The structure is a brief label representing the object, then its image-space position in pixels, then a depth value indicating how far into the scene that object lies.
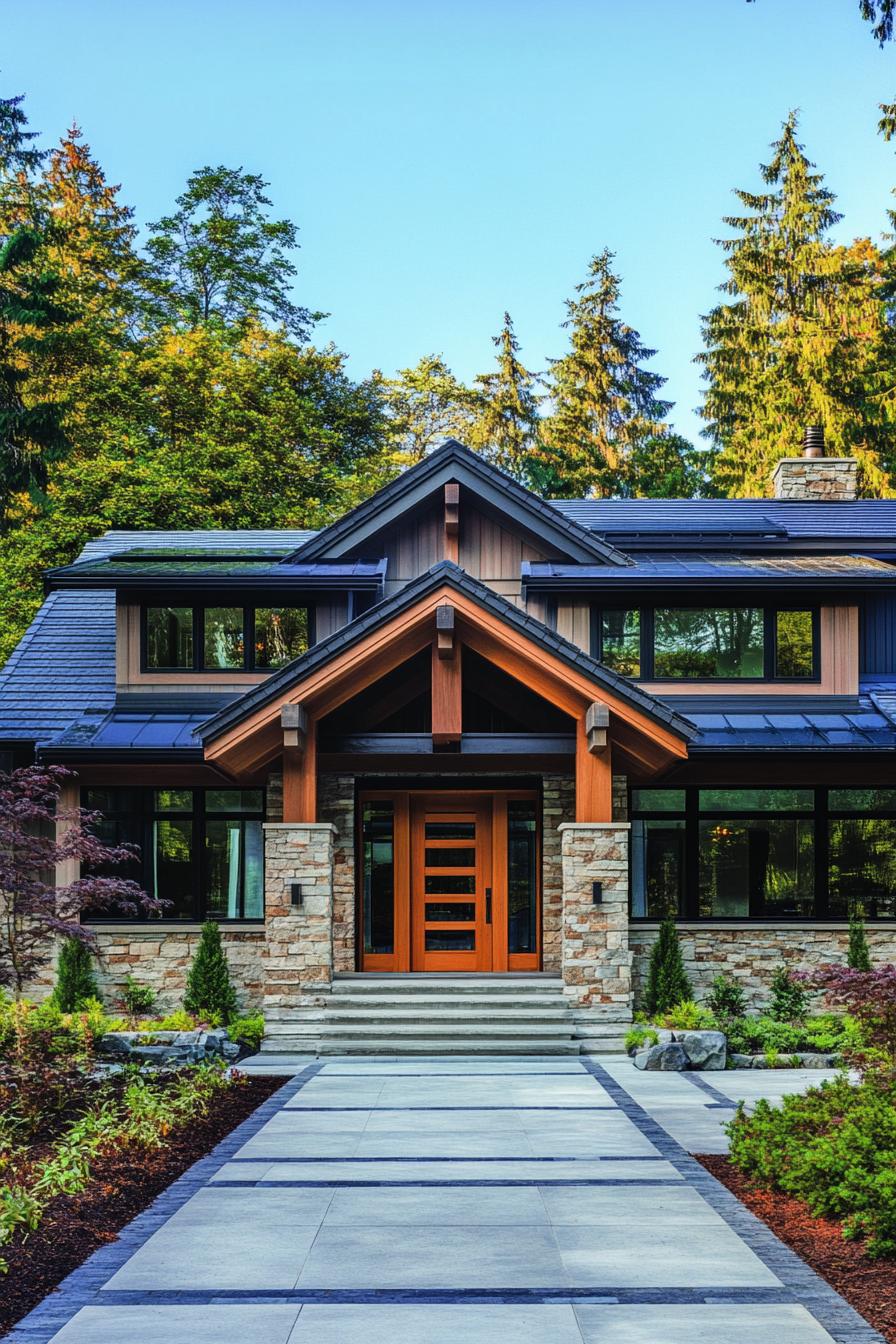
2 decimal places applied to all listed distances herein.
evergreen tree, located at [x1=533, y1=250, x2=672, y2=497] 42.91
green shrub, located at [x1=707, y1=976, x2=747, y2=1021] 15.77
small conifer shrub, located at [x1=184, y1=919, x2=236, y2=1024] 15.52
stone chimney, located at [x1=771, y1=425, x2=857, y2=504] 22.83
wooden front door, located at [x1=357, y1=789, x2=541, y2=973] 16.38
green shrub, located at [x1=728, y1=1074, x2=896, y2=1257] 6.75
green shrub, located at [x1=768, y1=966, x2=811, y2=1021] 15.61
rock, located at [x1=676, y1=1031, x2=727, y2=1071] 13.17
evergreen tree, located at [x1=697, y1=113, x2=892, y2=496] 34.00
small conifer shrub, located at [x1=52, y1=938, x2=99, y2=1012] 15.63
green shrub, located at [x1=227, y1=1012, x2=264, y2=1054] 14.25
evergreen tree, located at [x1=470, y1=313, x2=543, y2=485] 43.44
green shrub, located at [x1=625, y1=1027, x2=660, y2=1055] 13.53
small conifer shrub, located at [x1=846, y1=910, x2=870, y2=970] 15.88
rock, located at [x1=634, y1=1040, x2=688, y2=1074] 13.09
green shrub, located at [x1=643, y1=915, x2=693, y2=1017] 15.36
